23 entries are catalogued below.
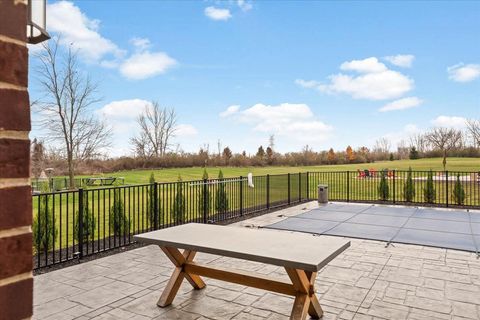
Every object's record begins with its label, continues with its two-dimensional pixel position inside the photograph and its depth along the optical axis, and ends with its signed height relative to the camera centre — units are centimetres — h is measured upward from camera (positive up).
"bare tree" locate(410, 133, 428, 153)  3003 +172
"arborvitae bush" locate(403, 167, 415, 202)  1072 -92
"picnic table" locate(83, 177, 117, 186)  1605 -80
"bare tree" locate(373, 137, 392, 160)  3048 +133
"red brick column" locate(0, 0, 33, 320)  55 +0
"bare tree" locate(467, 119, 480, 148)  2413 +222
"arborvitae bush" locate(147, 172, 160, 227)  629 -84
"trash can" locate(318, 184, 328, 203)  1066 -102
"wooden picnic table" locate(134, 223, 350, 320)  274 -76
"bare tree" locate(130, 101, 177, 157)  2762 +312
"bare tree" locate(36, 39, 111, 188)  1630 +329
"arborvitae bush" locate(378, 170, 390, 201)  1115 -93
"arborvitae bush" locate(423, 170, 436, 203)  1050 -97
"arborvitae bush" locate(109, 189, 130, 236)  591 -93
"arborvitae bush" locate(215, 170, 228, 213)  863 -91
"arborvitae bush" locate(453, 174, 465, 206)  999 -102
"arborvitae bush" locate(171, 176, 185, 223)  740 -93
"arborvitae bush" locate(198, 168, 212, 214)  796 -89
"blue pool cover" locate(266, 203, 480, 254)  602 -137
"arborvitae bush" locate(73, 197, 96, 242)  543 -97
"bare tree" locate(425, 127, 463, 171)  2585 +179
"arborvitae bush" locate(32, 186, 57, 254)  481 -94
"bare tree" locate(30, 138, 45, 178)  1688 +44
